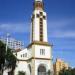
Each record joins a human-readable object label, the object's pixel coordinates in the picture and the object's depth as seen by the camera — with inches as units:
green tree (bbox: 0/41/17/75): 844.1
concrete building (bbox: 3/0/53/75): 1321.8
